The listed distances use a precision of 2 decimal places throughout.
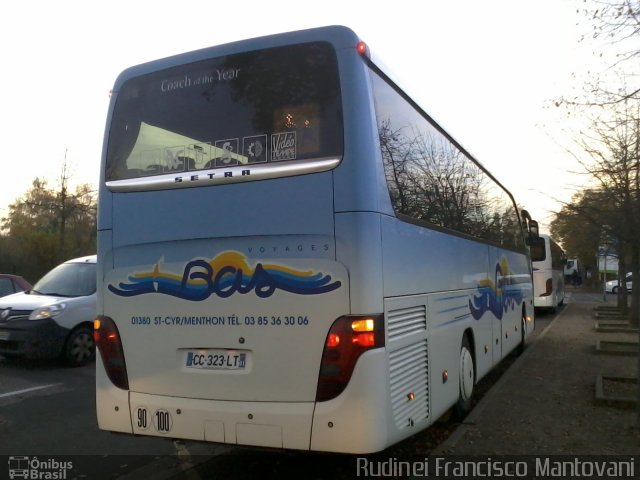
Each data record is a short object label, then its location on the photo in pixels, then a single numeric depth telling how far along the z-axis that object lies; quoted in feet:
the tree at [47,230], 112.06
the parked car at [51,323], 31.30
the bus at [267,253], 13.37
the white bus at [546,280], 70.85
